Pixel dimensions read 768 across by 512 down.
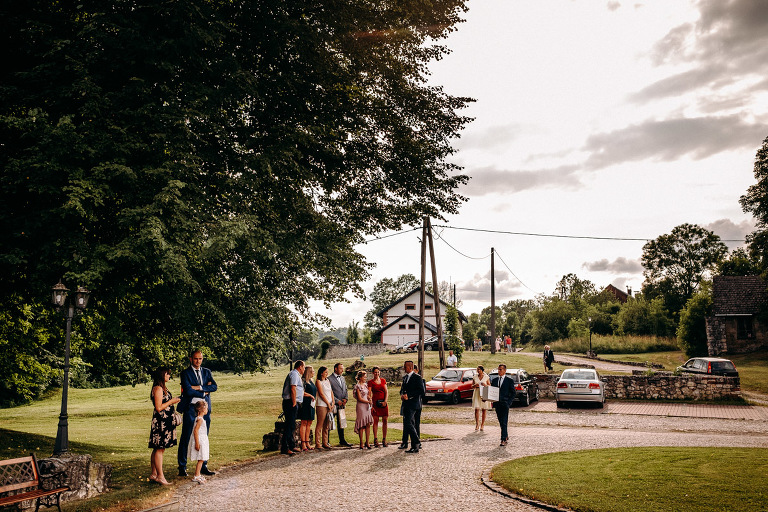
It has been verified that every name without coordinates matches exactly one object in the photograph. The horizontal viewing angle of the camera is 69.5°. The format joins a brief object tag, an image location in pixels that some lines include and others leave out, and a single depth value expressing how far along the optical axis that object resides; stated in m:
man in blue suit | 9.65
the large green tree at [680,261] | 79.31
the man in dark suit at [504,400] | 13.59
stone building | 46.47
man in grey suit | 13.16
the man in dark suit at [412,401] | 12.41
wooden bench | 7.11
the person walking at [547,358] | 34.88
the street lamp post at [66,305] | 9.48
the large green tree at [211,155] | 9.86
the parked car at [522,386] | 23.53
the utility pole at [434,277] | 29.81
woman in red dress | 13.15
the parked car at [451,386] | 24.80
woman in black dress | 12.34
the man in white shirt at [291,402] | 12.12
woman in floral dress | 9.01
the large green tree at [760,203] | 43.41
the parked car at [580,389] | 22.70
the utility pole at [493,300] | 47.97
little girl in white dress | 9.48
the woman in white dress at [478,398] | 16.41
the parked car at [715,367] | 24.81
